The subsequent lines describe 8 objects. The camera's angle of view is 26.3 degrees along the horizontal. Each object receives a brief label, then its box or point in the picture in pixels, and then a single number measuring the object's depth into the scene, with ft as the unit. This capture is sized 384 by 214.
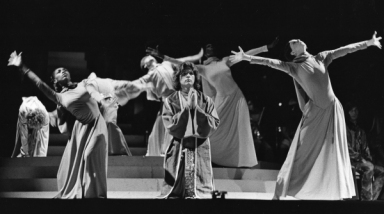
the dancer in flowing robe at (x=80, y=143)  23.86
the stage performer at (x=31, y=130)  32.03
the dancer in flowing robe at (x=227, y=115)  29.58
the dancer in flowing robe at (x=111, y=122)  31.17
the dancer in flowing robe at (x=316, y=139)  24.86
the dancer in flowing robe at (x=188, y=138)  23.48
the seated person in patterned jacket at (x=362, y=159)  30.53
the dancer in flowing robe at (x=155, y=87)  31.86
